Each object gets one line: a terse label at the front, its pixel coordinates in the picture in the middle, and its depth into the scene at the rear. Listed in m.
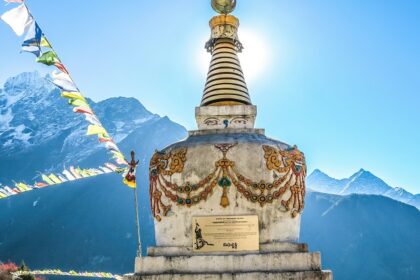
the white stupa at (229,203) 8.21
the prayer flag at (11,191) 10.83
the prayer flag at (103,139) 10.98
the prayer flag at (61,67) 10.01
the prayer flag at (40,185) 11.49
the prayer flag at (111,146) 11.10
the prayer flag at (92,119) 10.63
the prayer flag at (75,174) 11.28
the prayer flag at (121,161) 11.07
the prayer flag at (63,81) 9.96
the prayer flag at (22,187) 10.66
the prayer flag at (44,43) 9.78
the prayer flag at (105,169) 11.66
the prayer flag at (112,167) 11.48
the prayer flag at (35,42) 9.56
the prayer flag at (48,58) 9.76
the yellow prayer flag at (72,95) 10.11
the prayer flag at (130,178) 10.54
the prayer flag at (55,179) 10.99
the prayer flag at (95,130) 10.36
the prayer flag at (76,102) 10.23
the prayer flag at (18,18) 9.23
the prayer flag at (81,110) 10.19
